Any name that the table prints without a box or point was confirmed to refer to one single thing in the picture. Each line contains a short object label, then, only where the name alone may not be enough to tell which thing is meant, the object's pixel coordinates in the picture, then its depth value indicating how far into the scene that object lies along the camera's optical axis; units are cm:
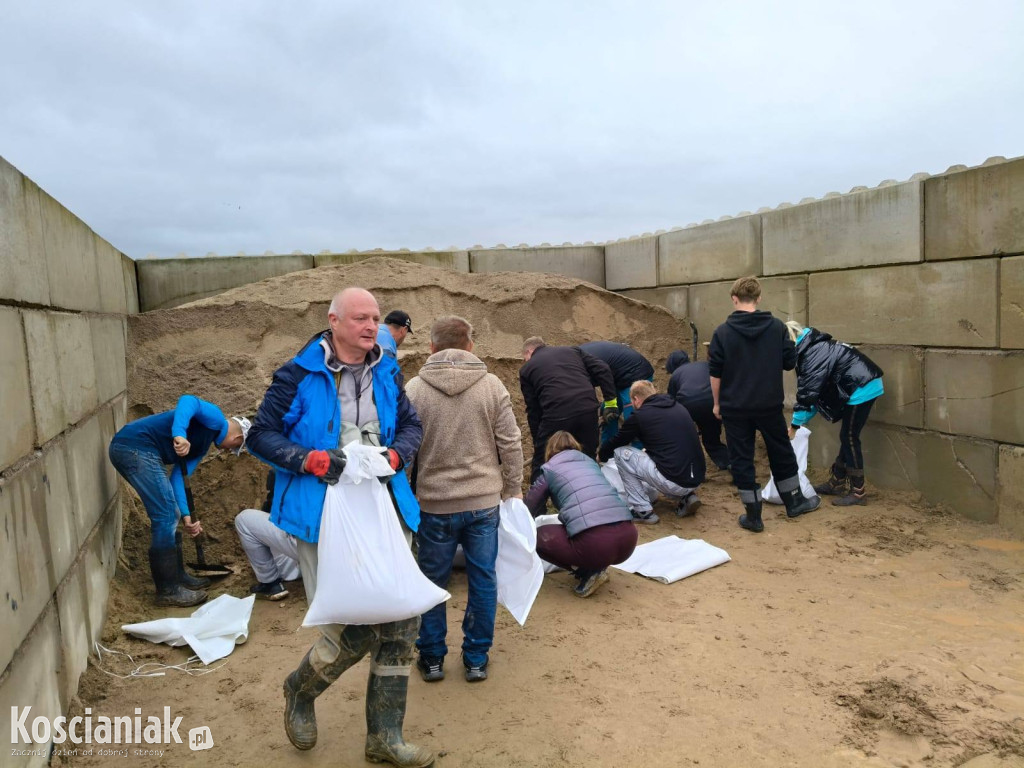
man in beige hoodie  320
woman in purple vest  410
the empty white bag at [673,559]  458
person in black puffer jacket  553
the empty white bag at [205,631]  371
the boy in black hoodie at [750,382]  530
